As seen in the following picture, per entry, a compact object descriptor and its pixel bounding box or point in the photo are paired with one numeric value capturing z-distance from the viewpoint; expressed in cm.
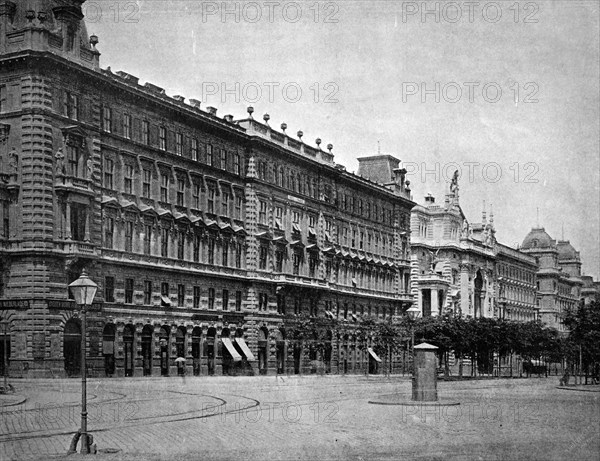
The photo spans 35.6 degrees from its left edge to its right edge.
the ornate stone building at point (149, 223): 4975
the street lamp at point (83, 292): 2153
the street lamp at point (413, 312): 8350
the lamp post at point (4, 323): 4651
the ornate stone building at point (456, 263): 11856
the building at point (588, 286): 18160
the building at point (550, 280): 16812
